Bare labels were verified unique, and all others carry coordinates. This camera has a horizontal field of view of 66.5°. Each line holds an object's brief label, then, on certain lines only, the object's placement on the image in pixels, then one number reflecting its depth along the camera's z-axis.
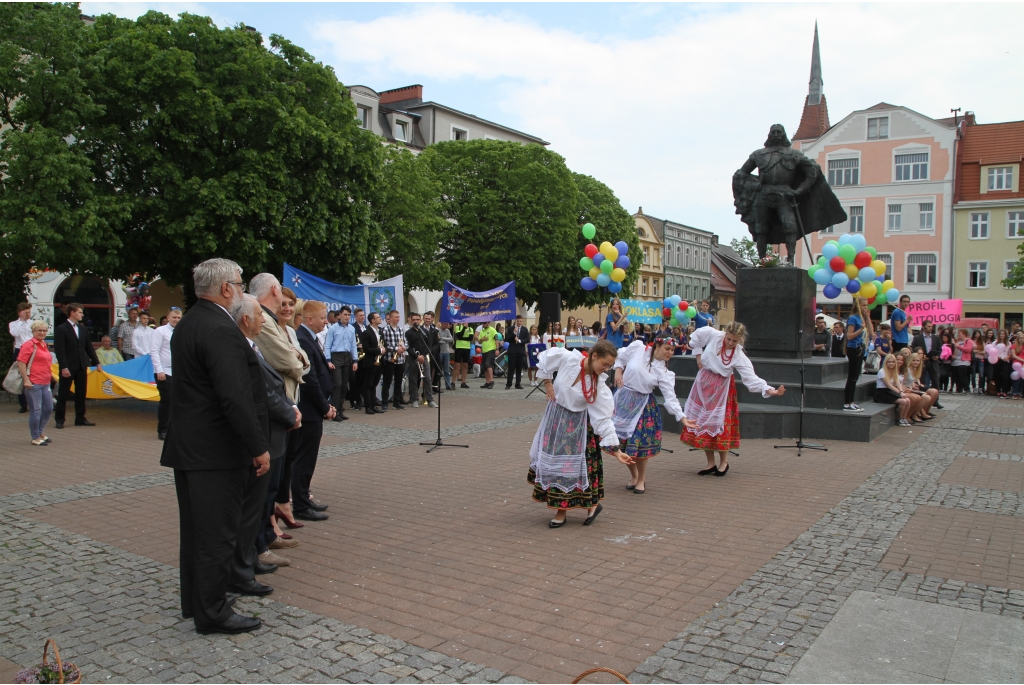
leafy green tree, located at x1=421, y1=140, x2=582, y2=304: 39.25
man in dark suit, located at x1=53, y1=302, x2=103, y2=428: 12.80
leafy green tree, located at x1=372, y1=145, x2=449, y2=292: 28.23
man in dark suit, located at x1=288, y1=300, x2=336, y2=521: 6.78
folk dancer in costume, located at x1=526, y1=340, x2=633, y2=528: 6.71
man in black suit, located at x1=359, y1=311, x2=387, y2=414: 15.66
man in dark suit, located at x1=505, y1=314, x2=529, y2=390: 22.28
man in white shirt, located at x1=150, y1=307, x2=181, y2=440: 11.63
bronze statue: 14.93
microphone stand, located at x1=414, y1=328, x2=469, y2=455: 11.10
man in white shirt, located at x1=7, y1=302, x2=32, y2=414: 13.88
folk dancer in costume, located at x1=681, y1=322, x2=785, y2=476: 9.22
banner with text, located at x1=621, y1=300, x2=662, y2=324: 25.48
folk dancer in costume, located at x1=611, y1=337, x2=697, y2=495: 8.31
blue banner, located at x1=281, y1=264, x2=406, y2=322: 16.06
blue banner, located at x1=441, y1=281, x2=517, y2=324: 16.12
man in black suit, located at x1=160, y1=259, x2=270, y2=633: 4.29
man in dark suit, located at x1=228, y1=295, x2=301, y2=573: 4.93
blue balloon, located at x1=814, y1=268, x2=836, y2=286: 15.80
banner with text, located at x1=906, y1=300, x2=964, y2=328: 22.23
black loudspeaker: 19.67
